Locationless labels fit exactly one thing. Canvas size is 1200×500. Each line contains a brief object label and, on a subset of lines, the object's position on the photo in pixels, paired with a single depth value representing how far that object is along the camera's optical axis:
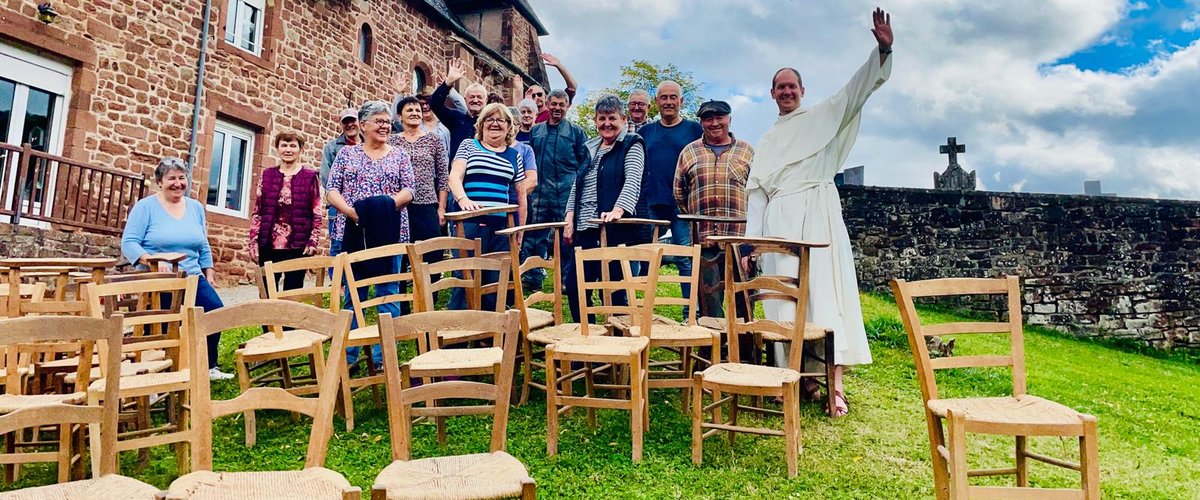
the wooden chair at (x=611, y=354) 3.15
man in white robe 4.06
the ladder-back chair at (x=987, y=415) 2.19
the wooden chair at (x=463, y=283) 3.55
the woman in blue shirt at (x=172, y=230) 4.43
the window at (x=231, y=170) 10.27
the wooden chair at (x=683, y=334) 3.62
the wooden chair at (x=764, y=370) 3.02
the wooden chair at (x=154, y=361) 2.78
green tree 28.06
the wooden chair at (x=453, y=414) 1.93
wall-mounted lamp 7.87
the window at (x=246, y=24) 10.45
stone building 7.86
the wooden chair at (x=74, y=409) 1.84
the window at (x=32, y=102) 7.89
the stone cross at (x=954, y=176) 14.41
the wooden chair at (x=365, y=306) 3.58
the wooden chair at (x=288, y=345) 3.35
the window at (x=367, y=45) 12.80
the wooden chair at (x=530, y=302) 3.84
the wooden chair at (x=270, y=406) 1.87
